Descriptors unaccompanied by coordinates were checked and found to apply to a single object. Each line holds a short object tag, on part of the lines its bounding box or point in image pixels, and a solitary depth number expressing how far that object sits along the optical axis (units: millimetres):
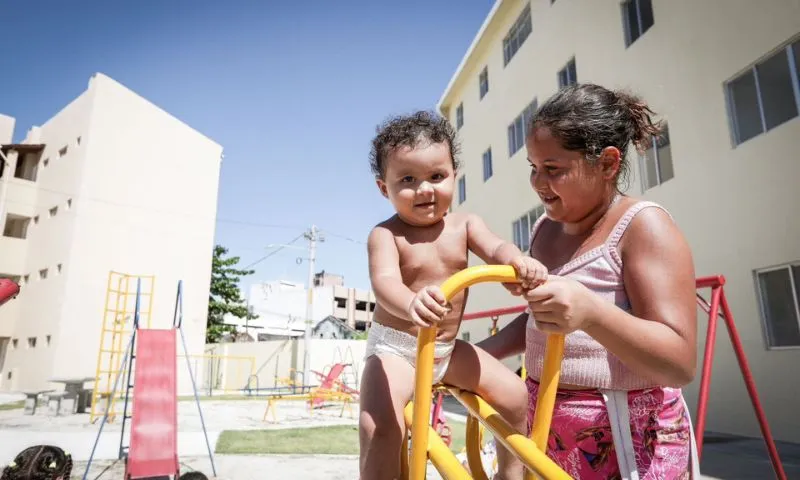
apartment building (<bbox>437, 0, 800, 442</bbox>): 7023
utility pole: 23609
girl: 1066
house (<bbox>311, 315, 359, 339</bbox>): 42219
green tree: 31859
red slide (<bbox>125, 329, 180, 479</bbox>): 5582
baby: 1414
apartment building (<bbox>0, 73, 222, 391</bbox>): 20047
